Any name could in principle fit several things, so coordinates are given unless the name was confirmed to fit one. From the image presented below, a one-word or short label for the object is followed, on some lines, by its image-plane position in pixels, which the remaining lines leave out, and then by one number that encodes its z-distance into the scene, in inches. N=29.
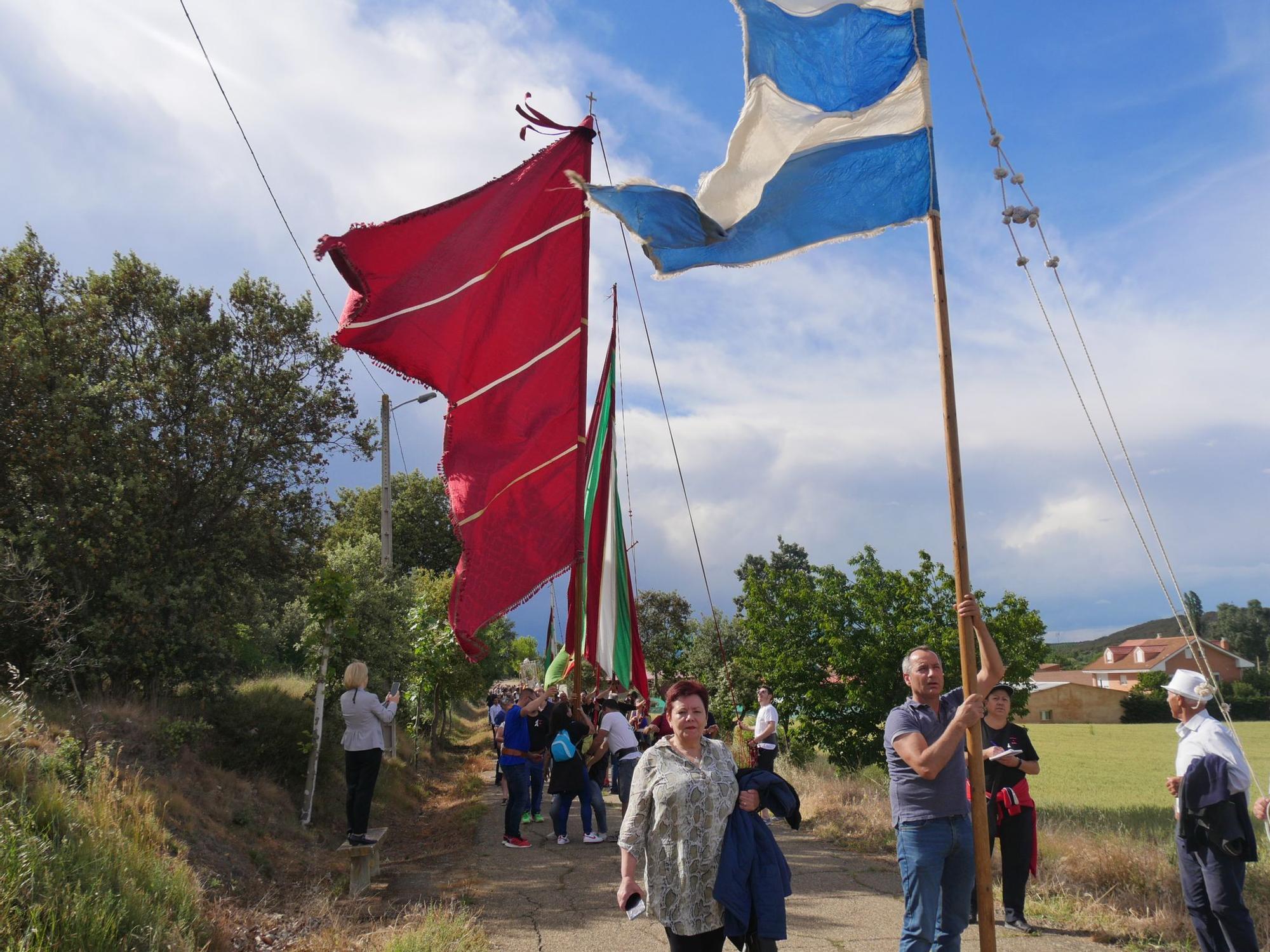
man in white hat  179.6
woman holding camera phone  300.8
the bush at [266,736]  440.1
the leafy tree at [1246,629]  3769.7
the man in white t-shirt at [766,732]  402.9
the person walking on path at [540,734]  369.7
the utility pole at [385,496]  615.5
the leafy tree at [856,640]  568.1
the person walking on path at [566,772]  362.6
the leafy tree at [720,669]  856.9
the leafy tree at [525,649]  2783.0
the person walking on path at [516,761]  358.3
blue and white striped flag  190.1
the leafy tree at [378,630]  561.3
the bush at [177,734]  373.4
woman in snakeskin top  135.1
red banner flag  243.9
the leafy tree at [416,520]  1657.2
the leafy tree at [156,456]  419.5
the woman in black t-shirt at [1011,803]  229.1
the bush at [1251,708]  2086.6
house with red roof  2677.2
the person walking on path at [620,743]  382.6
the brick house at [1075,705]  2115.2
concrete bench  291.7
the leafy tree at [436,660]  708.0
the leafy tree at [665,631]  1174.3
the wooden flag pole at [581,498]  247.4
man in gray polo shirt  143.9
